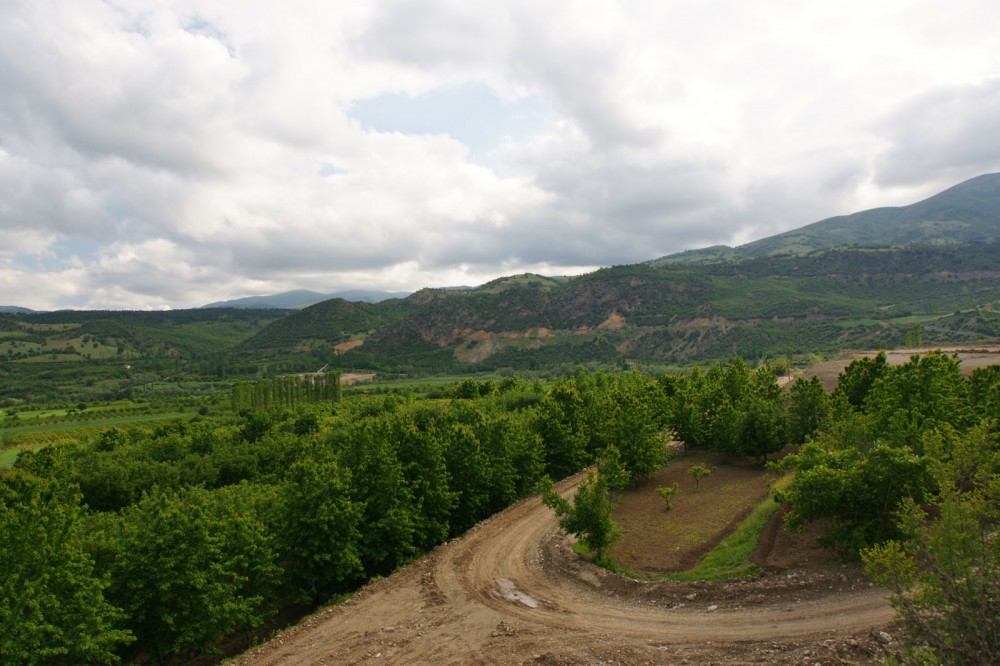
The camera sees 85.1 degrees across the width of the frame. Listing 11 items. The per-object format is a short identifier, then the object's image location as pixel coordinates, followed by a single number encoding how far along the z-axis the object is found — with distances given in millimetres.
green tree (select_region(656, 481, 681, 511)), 41484
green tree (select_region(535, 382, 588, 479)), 57812
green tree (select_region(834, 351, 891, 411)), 56438
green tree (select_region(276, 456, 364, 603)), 30953
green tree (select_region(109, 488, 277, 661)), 24953
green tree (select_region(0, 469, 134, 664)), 20531
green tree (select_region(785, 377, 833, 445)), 51031
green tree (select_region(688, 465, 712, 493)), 45366
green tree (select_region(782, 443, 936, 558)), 23672
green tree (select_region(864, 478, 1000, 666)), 12289
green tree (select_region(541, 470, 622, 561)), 30875
